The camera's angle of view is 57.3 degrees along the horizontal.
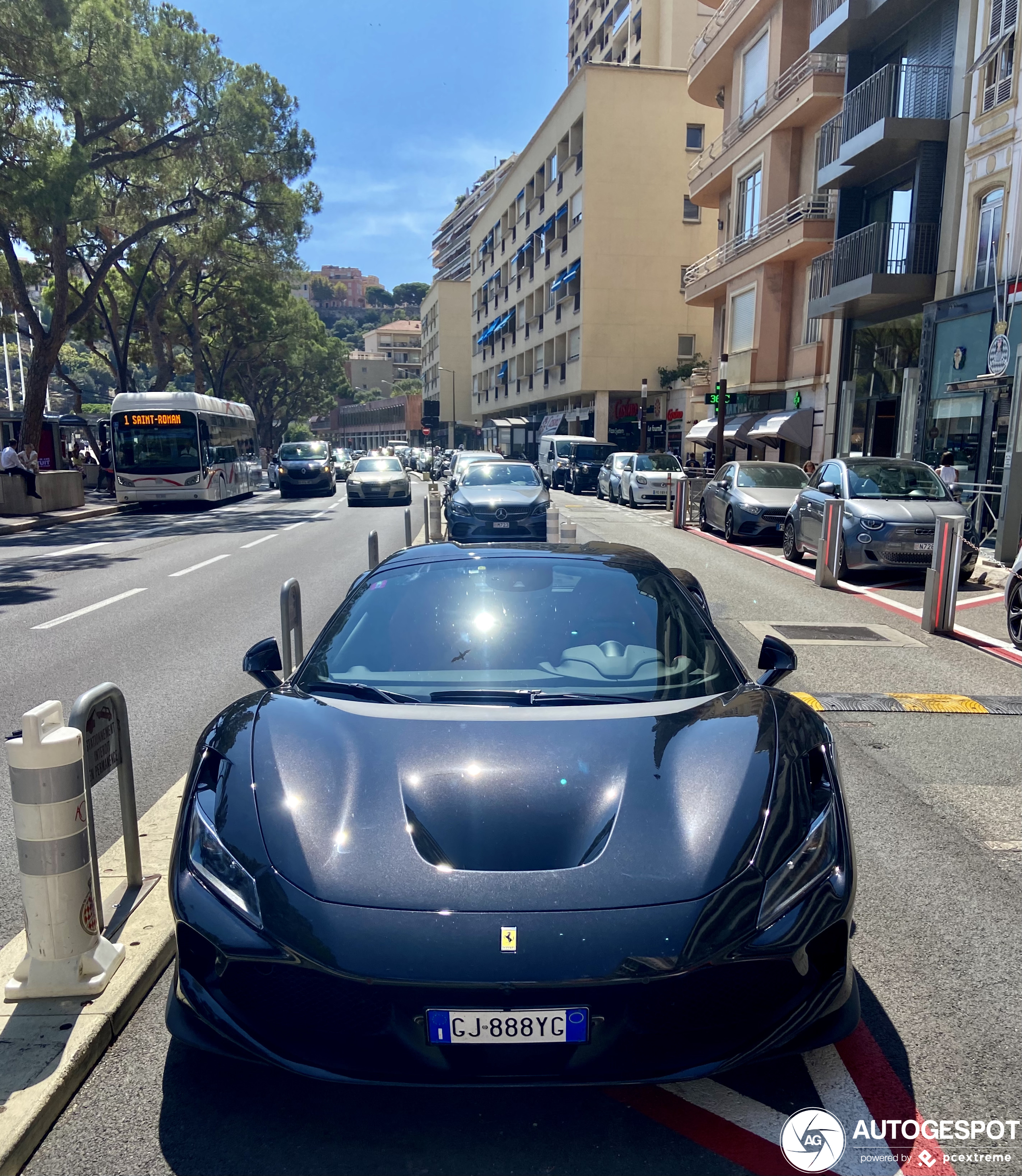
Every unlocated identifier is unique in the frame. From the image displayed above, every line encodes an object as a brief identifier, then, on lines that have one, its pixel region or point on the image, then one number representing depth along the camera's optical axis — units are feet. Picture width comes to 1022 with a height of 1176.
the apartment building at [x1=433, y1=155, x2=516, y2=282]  388.78
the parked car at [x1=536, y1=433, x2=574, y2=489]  130.52
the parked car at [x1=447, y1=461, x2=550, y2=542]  48.21
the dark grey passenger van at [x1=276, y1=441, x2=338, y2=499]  113.29
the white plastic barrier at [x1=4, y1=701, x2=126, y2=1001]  9.46
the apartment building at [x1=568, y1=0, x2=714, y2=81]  176.45
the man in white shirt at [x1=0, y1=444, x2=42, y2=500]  73.51
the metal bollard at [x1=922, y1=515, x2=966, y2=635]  30.55
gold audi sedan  98.22
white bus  89.25
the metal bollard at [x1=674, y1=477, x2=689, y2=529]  72.54
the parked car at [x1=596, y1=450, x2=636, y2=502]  103.14
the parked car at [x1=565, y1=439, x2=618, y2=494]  125.59
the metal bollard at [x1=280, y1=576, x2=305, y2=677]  21.42
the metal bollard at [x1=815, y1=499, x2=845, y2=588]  40.81
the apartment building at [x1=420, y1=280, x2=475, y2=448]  322.96
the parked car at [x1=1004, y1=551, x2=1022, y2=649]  28.58
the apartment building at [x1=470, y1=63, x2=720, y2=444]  151.64
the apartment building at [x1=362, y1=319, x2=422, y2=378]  521.24
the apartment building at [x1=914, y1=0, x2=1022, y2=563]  54.90
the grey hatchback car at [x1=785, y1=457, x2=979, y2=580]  40.63
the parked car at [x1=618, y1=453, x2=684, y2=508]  95.20
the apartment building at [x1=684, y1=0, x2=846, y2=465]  86.17
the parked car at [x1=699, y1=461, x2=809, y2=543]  57.82
